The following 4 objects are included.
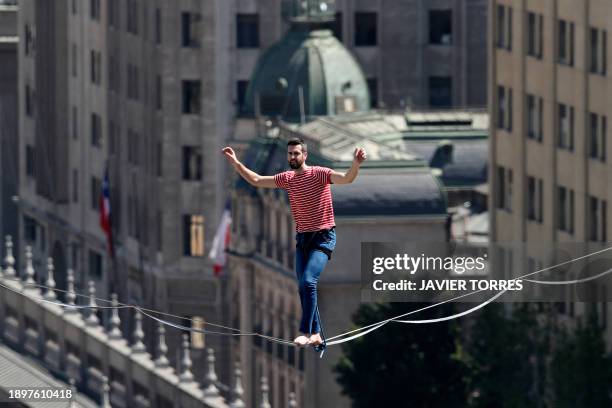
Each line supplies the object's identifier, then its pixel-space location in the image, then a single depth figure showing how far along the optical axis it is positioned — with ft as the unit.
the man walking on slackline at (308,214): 252.01
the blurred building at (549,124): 459.32
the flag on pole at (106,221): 651.66
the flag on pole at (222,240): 579.89
